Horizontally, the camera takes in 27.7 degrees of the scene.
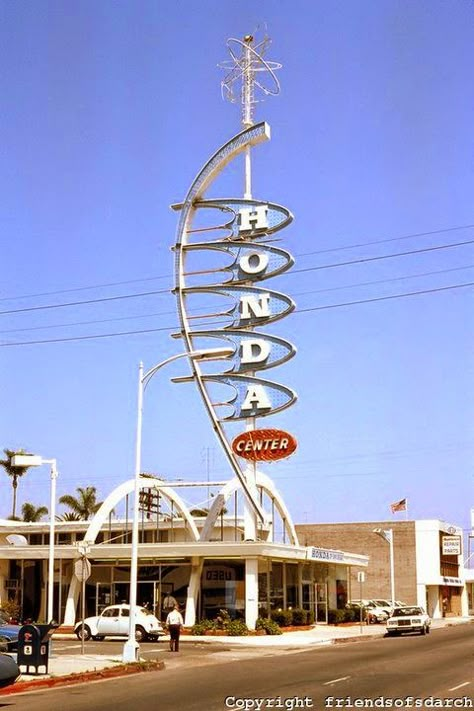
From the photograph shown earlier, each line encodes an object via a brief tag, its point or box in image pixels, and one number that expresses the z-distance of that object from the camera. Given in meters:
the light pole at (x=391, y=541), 69.52
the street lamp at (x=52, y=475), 31.41
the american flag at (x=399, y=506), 69.88
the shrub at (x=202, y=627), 43.44
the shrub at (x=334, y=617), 54.50
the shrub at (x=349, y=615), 56.25
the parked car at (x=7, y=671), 17.19
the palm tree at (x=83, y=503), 94.80
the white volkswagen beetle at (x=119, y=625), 39.44
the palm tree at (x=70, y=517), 87.56
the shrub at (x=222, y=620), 43.84
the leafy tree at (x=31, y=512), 96.56
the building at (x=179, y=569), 45.84
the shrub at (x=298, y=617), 48.30
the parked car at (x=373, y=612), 60.04
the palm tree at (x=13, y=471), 87.62
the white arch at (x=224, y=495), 47.75
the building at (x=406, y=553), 76.44
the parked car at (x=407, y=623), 46.50
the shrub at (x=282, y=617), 46.47
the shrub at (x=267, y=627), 43.59
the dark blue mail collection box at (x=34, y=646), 23.30
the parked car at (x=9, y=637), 29.23
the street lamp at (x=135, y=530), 27.41
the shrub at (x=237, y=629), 42.78
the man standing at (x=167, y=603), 44.00
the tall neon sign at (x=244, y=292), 46.31
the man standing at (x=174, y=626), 32.53
